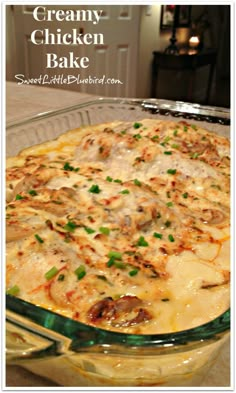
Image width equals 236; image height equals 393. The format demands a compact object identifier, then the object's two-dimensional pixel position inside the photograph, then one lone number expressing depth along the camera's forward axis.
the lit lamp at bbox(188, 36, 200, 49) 4.23
